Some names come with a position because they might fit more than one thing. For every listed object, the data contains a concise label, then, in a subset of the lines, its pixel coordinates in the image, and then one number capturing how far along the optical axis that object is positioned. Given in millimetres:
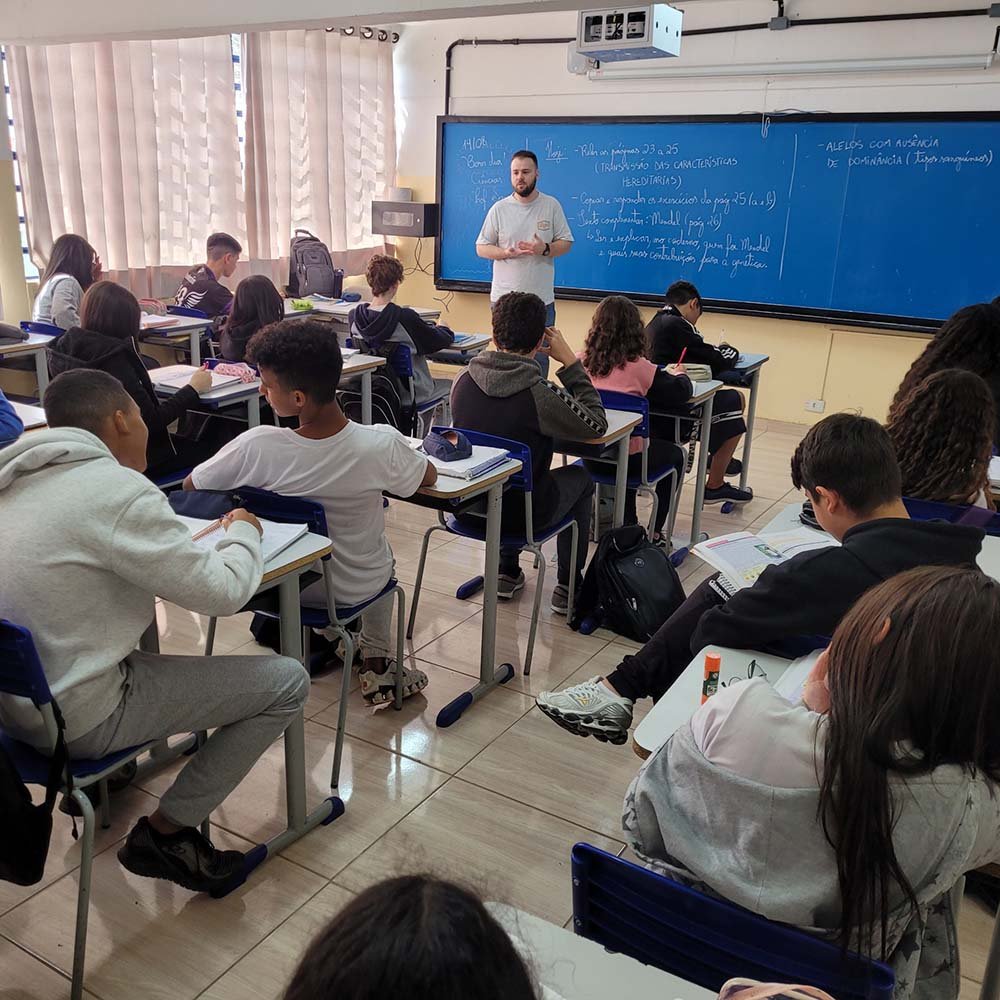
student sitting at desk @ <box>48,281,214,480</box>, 3516
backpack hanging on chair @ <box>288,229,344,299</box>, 6656
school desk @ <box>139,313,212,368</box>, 5129
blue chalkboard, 5910
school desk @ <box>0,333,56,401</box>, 4336
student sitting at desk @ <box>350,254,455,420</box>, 4852
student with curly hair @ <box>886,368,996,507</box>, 2371
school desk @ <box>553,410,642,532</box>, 3494
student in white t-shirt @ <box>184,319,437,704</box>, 2463
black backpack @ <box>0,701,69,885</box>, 1615
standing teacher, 5684
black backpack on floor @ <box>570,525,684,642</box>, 3336
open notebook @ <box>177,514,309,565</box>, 2053
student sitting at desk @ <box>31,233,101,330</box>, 4750
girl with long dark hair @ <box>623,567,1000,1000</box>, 1111
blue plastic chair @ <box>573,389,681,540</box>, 3795
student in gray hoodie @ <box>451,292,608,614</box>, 3262
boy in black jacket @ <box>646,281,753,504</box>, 4609
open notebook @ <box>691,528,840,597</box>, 1985
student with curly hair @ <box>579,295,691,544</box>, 3918
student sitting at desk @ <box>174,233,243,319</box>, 5824
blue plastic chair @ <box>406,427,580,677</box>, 3035
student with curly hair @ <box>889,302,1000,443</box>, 3354
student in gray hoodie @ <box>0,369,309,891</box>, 1664
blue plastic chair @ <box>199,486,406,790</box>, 2326
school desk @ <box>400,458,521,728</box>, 2709
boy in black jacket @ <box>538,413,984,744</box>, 1757
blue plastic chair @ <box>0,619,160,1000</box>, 1579
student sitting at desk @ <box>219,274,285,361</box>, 4730
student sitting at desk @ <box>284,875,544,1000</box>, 614
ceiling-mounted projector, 5402
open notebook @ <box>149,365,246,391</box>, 4000
